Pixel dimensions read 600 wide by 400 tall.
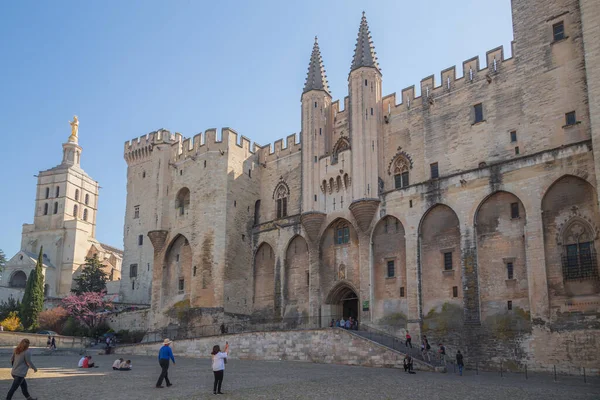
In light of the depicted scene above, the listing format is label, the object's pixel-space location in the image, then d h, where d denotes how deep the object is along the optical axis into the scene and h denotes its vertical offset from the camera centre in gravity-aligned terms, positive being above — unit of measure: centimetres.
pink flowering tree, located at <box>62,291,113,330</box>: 4162 +40
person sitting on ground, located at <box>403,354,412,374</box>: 2080 -182
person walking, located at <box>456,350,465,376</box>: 2128 -177
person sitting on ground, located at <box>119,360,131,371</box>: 2041 -194
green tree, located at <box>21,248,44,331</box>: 3997 +80
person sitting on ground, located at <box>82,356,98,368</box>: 2148 -194
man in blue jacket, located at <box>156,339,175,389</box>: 1381 -113
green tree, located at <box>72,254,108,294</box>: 4747 +275
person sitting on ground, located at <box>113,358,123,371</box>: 2051 -192
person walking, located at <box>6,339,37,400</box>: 1081 -105
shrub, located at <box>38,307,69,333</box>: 4153 -59
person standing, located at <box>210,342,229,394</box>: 1279 -117
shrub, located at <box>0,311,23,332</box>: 3925 -92
